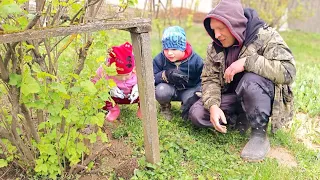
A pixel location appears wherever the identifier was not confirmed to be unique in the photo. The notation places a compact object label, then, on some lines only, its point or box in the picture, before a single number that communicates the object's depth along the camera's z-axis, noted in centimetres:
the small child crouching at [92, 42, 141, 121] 211
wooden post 157
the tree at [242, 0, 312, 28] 576
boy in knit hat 224
